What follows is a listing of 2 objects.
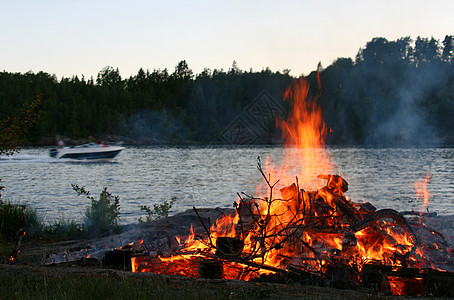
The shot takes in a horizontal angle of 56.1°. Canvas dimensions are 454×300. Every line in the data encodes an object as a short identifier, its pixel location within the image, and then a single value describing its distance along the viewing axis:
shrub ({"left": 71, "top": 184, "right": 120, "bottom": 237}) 13.00
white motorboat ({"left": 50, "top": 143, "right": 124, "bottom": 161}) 63.72
